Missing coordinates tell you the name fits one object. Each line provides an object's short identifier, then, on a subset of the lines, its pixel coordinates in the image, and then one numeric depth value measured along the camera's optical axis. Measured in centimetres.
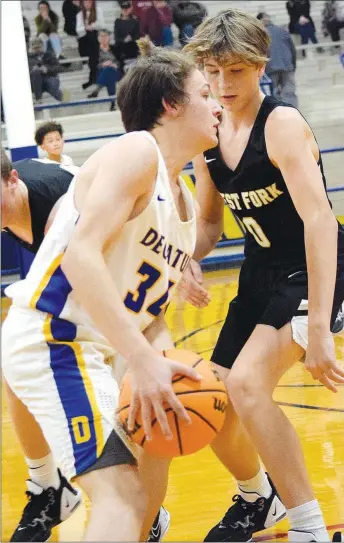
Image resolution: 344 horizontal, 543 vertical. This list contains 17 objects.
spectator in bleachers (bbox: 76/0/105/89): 1309
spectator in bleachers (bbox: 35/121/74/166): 787
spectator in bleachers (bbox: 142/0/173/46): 1315
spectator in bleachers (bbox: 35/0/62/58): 1312
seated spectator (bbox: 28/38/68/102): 1219
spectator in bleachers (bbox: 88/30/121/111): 1259
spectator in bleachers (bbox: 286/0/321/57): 1376
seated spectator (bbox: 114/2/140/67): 1280
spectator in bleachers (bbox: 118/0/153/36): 1316
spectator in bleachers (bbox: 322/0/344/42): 1393
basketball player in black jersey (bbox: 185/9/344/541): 302
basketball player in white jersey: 236
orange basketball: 245
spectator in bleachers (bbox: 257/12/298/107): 1098
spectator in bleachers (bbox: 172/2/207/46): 1316
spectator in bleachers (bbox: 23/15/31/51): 1234
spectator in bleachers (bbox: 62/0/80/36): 1381
